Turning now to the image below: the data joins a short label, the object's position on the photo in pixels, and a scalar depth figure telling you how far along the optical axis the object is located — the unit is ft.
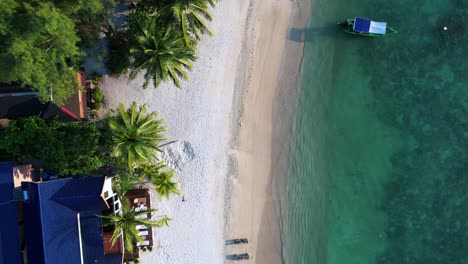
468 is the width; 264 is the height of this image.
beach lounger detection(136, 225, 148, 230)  88.94
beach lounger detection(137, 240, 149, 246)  89.25
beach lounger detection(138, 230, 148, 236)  89.12
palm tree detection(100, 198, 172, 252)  79.82
